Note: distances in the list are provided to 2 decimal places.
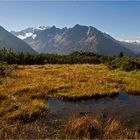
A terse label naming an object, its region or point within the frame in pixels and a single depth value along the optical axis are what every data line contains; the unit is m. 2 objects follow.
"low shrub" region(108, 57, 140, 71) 30.88
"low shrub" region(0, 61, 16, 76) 24.22
